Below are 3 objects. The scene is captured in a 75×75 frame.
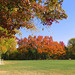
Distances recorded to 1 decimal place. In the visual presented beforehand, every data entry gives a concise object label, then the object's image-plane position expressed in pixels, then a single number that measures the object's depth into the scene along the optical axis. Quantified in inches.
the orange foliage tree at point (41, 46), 1696.3
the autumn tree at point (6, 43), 648.0
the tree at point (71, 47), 1755.6
